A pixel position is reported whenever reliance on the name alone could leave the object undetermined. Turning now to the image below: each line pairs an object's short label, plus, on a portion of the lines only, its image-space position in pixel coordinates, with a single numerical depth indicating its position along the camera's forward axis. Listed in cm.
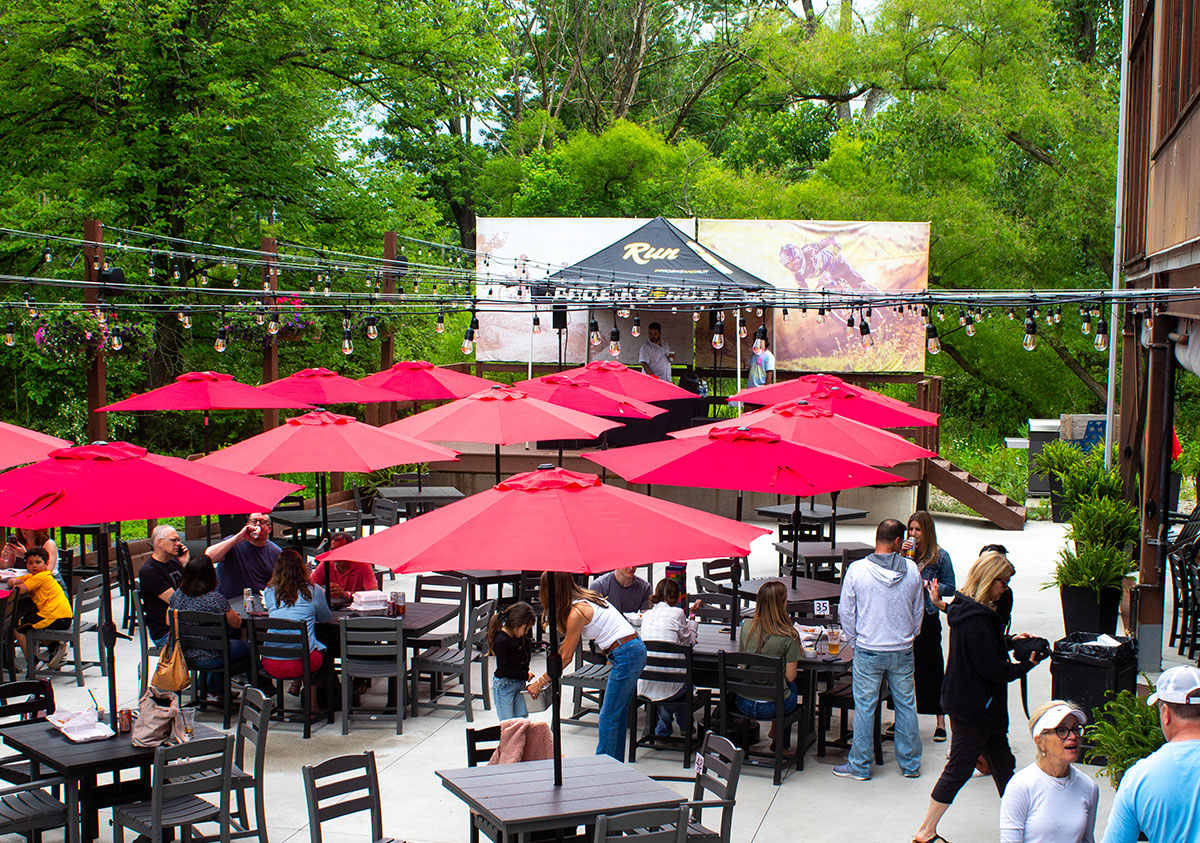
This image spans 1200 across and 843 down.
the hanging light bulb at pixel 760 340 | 1244
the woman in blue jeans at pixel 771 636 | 840
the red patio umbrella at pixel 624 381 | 1599
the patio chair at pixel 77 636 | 1064
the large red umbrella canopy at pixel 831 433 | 1035
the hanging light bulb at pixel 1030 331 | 963
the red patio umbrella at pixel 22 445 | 954
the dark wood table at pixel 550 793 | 581
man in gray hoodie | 816
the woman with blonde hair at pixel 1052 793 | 507
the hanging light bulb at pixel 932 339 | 1073
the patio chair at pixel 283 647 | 927
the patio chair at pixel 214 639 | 940
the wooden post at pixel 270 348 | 1678
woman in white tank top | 785
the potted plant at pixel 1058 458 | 1535
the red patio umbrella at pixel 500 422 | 1158
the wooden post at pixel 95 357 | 1377
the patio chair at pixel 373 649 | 941
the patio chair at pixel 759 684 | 827
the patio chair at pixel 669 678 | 862
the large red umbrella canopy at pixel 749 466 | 903
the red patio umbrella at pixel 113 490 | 737
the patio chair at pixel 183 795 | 642
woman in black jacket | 697
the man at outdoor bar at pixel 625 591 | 1006
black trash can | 897
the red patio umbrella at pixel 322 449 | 993
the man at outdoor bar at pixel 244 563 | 1068
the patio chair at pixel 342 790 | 595
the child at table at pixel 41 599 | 1064
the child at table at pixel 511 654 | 802
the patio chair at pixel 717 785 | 622
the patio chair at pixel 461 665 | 980
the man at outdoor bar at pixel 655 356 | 2088
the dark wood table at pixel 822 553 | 1274
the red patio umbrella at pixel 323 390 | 1502
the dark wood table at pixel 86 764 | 672
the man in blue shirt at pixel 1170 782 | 428
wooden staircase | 1906
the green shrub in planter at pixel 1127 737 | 666
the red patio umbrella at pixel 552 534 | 571
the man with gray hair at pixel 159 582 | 1005
